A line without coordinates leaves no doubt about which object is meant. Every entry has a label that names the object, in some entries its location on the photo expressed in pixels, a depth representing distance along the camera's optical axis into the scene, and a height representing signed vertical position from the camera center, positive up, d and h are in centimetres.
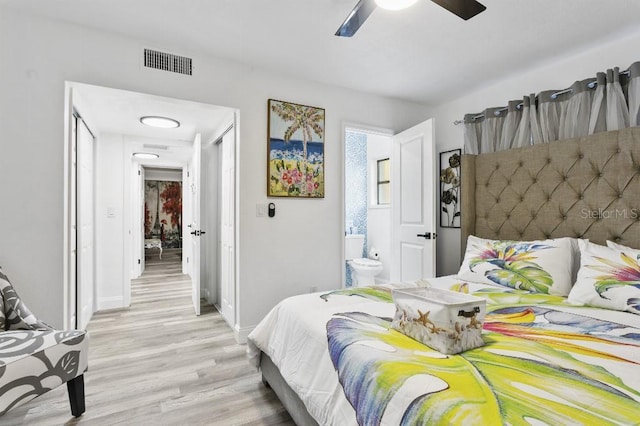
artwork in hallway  845 +7
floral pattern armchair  140 -68
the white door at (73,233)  225 -14
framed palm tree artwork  285 +60
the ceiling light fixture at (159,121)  322 +99
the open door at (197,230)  335 -17
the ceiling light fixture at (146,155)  481 +95
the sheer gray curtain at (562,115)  212 +79
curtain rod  215 +95
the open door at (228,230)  298 -16
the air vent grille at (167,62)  237 +118
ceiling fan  151 +102
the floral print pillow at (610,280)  159 -35
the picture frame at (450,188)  327 +28
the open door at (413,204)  300 +11
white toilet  405 -65
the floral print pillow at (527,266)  196 -34
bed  85 -48
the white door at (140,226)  562 -21
